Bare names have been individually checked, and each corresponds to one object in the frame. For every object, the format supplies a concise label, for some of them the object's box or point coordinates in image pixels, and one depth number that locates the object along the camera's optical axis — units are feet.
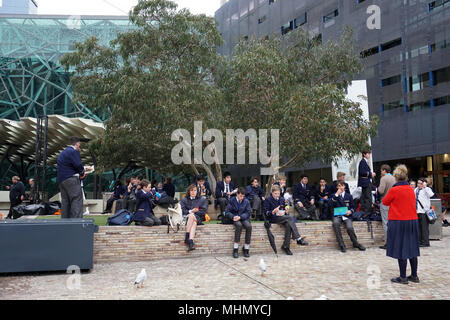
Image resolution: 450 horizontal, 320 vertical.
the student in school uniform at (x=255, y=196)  40.22
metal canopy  87.66
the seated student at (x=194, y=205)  31.01
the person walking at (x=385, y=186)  32.55
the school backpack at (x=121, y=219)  30.53
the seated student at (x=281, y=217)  31.42
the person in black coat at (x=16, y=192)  49.44
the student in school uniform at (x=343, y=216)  33.01
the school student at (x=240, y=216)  29.94
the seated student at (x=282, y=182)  40.94
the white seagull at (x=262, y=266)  21.71
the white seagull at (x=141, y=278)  18.57
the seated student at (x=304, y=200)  41.14
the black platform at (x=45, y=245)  22.39
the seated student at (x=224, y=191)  39.91
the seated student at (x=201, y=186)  40.03
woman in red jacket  20.03
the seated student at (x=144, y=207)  29.99
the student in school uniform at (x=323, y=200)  41.70
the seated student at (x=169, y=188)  52.37
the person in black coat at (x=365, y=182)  35.78
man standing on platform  25.64
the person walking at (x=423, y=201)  35.09
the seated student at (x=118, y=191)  52.13
